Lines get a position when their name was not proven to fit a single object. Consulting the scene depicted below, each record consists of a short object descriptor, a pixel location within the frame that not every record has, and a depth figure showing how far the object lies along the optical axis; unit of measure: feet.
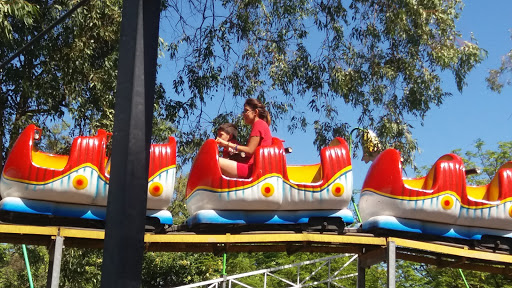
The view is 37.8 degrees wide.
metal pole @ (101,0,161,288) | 8.28
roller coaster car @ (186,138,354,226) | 24.72
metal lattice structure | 42.64
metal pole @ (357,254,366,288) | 29.81
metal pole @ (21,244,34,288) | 37.31
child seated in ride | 26.40
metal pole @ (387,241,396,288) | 25.64
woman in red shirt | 25.50
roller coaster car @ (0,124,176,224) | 23.71
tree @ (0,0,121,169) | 42.91
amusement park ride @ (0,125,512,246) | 23.89
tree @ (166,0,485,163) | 48.37
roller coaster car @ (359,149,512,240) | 25.77
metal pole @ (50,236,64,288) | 23.73
